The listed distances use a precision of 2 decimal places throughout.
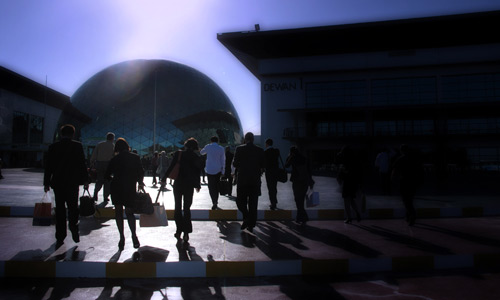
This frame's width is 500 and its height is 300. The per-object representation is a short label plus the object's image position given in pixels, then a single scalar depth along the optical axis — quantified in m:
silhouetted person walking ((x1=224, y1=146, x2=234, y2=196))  11.69
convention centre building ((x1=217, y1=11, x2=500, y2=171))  33.72
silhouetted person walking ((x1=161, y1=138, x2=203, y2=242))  5.66
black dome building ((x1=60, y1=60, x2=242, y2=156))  43.06
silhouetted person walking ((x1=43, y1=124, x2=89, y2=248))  5.09
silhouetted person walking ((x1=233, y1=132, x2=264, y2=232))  6.30
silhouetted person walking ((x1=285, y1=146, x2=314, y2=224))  7.29
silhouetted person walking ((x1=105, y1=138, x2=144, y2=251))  5.11
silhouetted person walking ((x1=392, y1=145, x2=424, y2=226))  7.10
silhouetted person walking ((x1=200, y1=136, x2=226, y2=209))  8.41
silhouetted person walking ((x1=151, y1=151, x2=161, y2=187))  17.55
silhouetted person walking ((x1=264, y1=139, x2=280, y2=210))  8.30
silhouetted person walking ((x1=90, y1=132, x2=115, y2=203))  8.95
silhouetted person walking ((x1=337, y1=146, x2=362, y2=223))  7.23
